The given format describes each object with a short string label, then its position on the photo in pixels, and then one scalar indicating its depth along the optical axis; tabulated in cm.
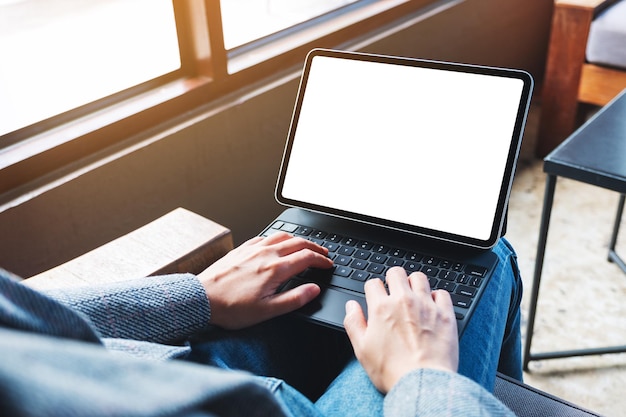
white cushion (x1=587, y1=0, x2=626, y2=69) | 197
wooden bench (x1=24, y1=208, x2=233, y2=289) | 76
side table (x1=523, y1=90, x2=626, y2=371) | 109
